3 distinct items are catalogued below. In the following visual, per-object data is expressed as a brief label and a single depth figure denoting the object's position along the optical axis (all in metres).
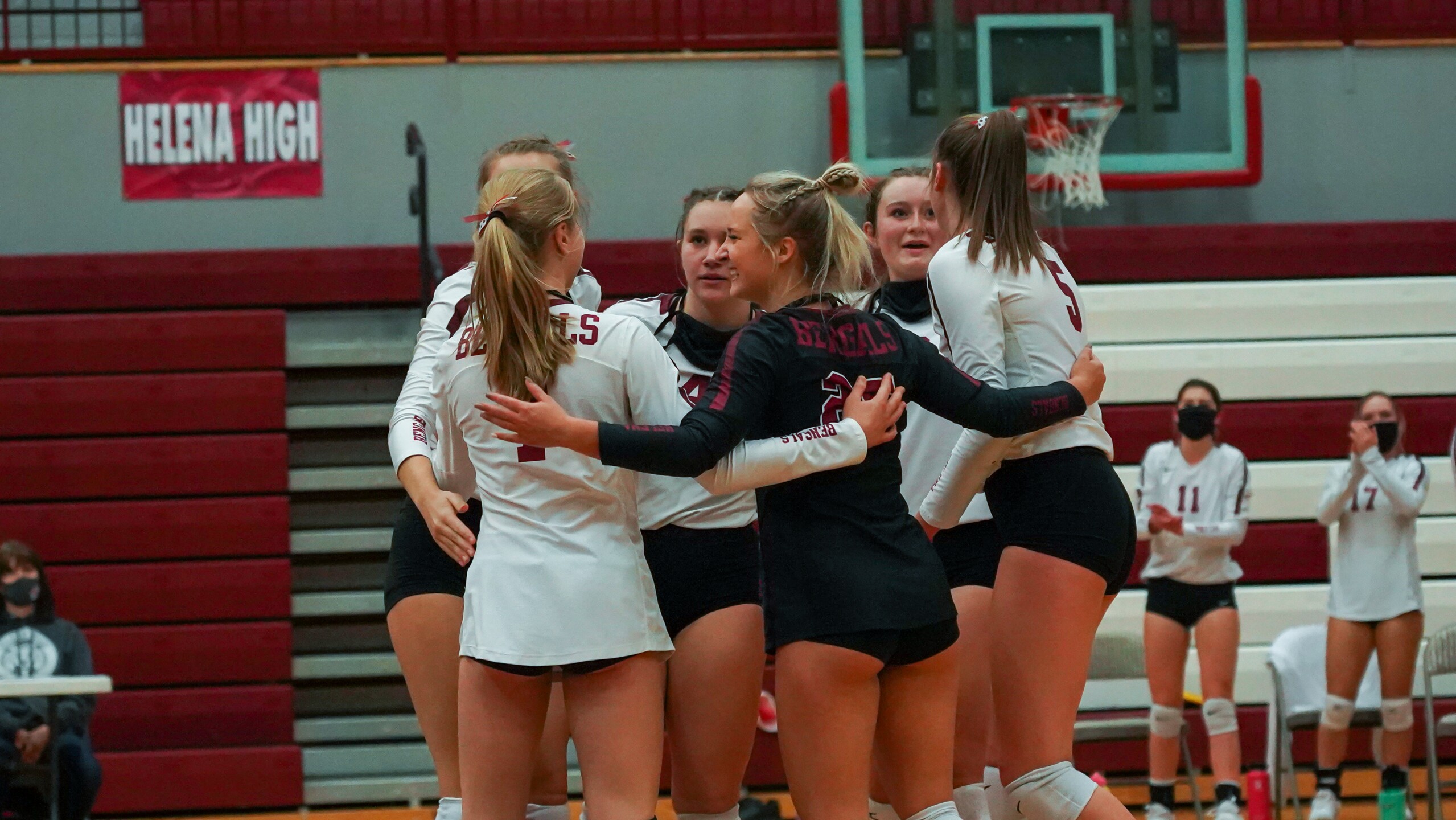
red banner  16.59
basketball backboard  16.06
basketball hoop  15.77
